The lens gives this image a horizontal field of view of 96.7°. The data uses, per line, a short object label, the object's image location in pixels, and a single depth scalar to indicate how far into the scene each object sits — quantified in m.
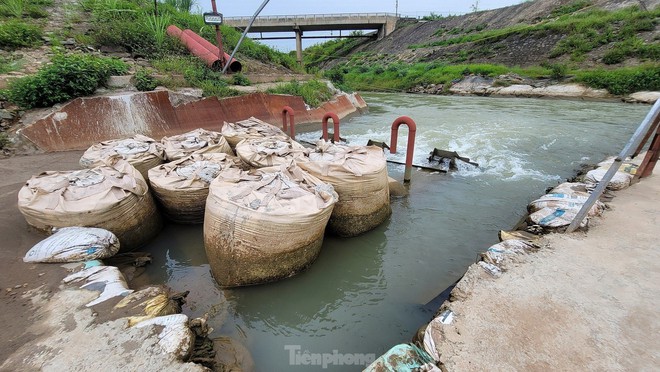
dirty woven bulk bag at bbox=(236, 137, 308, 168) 3.20
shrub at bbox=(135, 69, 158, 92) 5.80
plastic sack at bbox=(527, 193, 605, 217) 2.61
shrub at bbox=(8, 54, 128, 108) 4.54
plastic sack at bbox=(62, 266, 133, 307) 1.81
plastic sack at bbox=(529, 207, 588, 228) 2.48
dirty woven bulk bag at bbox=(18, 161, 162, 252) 2.30
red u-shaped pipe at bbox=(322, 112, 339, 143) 4.72
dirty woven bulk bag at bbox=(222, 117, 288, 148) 4.42
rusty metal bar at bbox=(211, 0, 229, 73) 6.78
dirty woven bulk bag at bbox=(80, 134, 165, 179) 3.23
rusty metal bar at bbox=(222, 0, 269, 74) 6.49
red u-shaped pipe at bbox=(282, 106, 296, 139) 5.59
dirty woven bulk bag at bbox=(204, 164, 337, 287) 2.09
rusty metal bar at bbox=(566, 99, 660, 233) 1.82
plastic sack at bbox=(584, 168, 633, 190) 3.08
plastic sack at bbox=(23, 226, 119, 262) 2.11
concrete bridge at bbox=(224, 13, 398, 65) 29.53
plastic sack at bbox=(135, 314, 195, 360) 1.43
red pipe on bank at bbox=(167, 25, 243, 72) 7.99
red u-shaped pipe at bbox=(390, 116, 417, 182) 4.09
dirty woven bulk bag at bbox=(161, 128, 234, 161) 3.54
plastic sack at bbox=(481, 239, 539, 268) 2.02
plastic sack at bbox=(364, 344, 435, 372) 1.30
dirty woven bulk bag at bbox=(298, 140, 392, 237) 2.80
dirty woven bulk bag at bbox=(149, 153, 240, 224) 2.82
